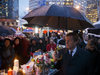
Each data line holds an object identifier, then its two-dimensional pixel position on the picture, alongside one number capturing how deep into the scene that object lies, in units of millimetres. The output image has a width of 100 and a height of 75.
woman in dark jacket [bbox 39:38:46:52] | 5981
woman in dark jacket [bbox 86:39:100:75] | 3597
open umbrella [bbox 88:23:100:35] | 4782
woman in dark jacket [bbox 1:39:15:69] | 4227
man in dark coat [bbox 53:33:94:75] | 2209
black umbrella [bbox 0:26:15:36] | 3829
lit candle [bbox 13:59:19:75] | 2465
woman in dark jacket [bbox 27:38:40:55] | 5891
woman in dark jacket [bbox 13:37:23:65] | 5486
